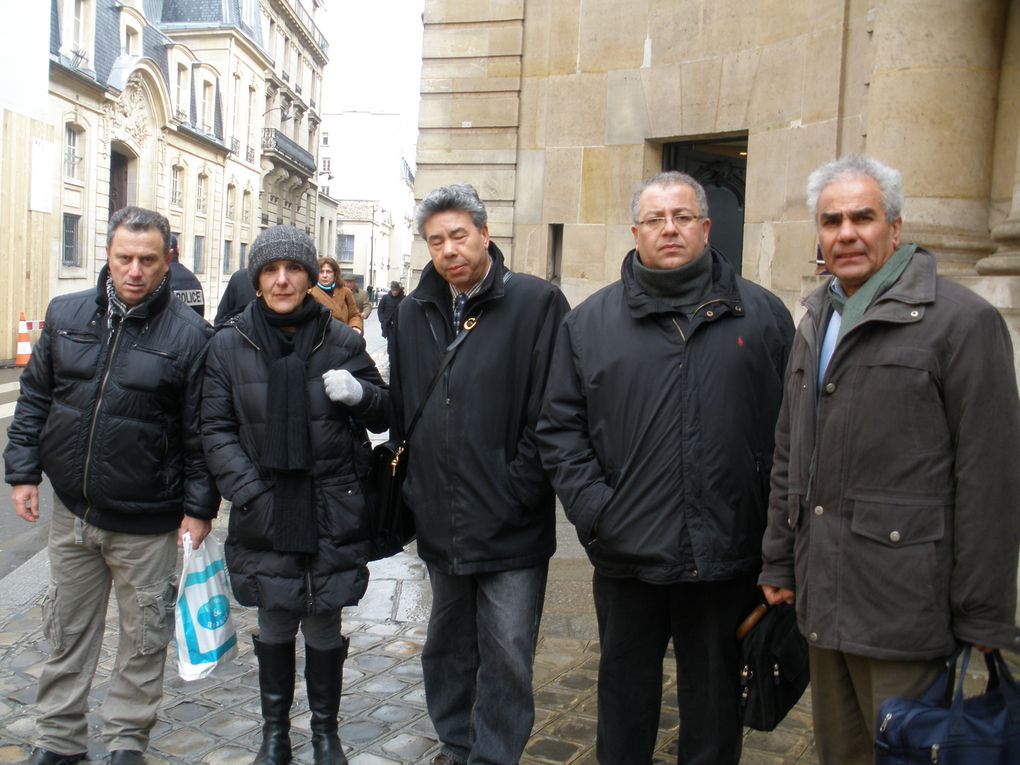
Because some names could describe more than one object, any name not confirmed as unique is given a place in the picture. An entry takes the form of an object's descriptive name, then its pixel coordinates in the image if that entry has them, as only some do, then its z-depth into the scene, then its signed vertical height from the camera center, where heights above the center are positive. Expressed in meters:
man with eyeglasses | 3.10 -0.47
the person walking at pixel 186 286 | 6.71 -0.02
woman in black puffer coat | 3.56 -0.65
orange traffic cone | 20.77 -1.49
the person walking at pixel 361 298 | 17.64 -0.12
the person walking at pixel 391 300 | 21.52 -0.16
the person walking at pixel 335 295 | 9.00 -0.05
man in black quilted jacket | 3.58 -0.70
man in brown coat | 2.50 -0.39
